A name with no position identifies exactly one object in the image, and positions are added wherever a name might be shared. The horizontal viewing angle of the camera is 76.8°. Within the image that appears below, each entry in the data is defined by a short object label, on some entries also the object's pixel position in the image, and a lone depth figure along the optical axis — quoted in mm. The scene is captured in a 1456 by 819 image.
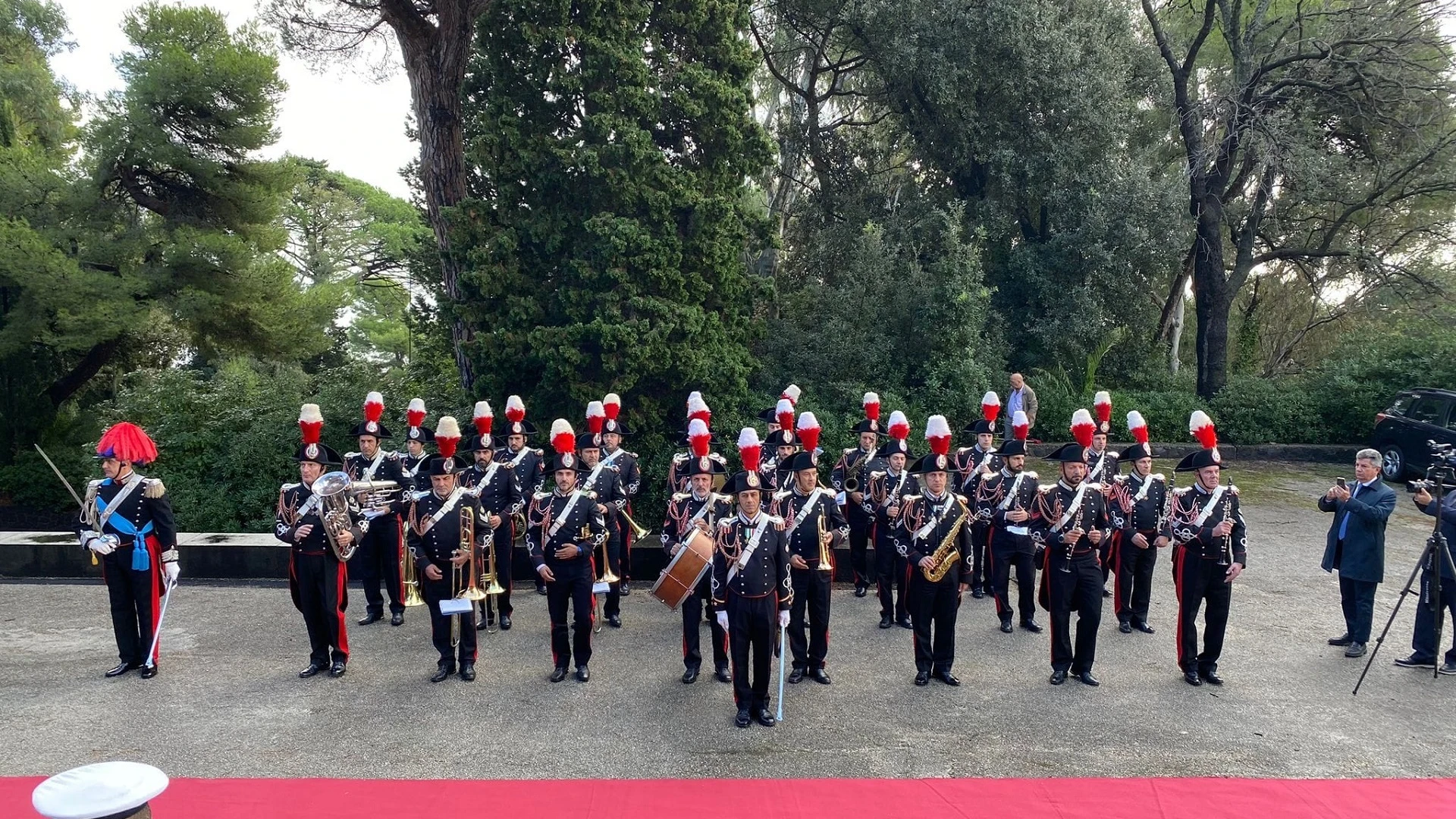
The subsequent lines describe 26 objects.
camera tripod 6832
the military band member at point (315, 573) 6992
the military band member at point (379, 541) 8398
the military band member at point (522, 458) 9047
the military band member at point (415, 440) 8773
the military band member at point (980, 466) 8781
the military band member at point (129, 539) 6953
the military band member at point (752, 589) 6172
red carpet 4957
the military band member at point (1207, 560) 6844
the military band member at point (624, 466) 9000
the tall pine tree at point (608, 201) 11844
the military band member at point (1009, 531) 8078
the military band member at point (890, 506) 8312
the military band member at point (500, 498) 8523
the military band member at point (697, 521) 6902
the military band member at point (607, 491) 7949
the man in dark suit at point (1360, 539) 7348
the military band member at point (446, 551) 6918
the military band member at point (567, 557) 6895
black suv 14234
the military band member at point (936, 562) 6812
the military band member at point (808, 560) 6996
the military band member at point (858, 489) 9344
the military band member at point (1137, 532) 7809
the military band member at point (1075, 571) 6863
